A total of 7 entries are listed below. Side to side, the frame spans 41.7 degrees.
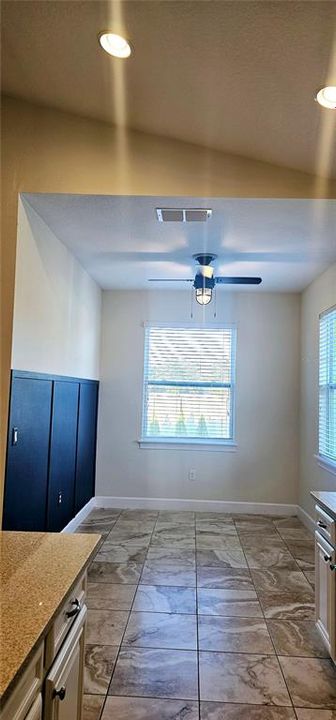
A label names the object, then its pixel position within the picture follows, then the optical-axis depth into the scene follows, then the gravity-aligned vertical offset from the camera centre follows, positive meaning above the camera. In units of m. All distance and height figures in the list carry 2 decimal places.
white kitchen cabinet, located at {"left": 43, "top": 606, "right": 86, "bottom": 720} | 1.21 -0.85
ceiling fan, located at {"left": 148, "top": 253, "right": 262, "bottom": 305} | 3.90 +1.07
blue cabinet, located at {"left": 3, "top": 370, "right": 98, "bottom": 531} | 2.82 -0.44
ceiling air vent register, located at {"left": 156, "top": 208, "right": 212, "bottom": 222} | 2.82 +1.20
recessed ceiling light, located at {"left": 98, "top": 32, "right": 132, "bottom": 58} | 1.93 +1.56
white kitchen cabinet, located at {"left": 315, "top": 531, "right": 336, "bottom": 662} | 2.29 -1.03
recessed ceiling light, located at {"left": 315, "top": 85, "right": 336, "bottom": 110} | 2.05 +1.44
